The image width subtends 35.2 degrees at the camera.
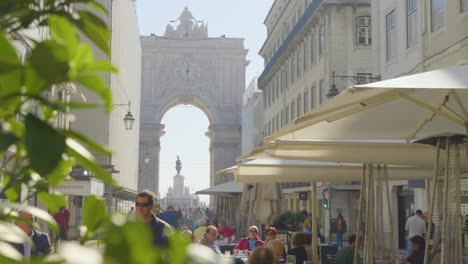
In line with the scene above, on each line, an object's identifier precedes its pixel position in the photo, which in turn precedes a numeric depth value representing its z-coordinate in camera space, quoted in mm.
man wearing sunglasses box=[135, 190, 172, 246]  5711
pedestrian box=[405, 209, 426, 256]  17312
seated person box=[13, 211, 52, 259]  6579
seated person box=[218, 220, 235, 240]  18627
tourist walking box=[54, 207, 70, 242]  13263
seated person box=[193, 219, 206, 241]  14109
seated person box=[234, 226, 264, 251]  13305
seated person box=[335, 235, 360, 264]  9341
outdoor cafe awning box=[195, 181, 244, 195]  23188
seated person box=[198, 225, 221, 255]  10234
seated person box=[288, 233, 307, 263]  10406
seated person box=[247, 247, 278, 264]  5824
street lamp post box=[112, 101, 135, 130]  26744
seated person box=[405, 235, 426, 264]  9570
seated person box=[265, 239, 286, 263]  8930
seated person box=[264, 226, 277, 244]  11781
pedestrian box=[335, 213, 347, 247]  26450
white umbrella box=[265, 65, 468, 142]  5611
